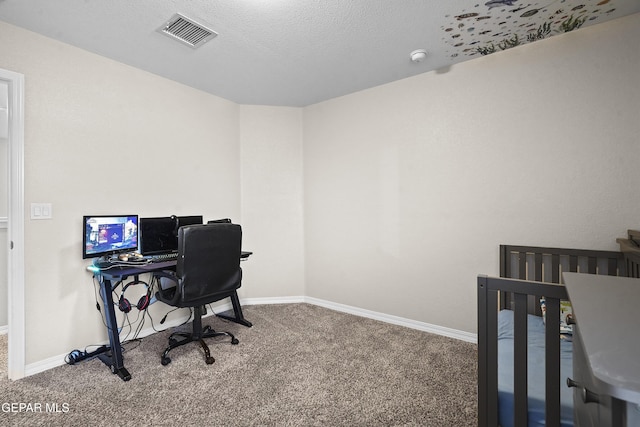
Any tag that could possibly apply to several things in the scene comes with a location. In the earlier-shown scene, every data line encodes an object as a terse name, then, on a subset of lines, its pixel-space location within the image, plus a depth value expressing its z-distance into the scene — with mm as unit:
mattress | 1130
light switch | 2120
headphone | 2399
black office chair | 2170
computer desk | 2090
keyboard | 2471
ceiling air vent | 2018
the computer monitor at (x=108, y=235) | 2270
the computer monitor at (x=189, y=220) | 2889
